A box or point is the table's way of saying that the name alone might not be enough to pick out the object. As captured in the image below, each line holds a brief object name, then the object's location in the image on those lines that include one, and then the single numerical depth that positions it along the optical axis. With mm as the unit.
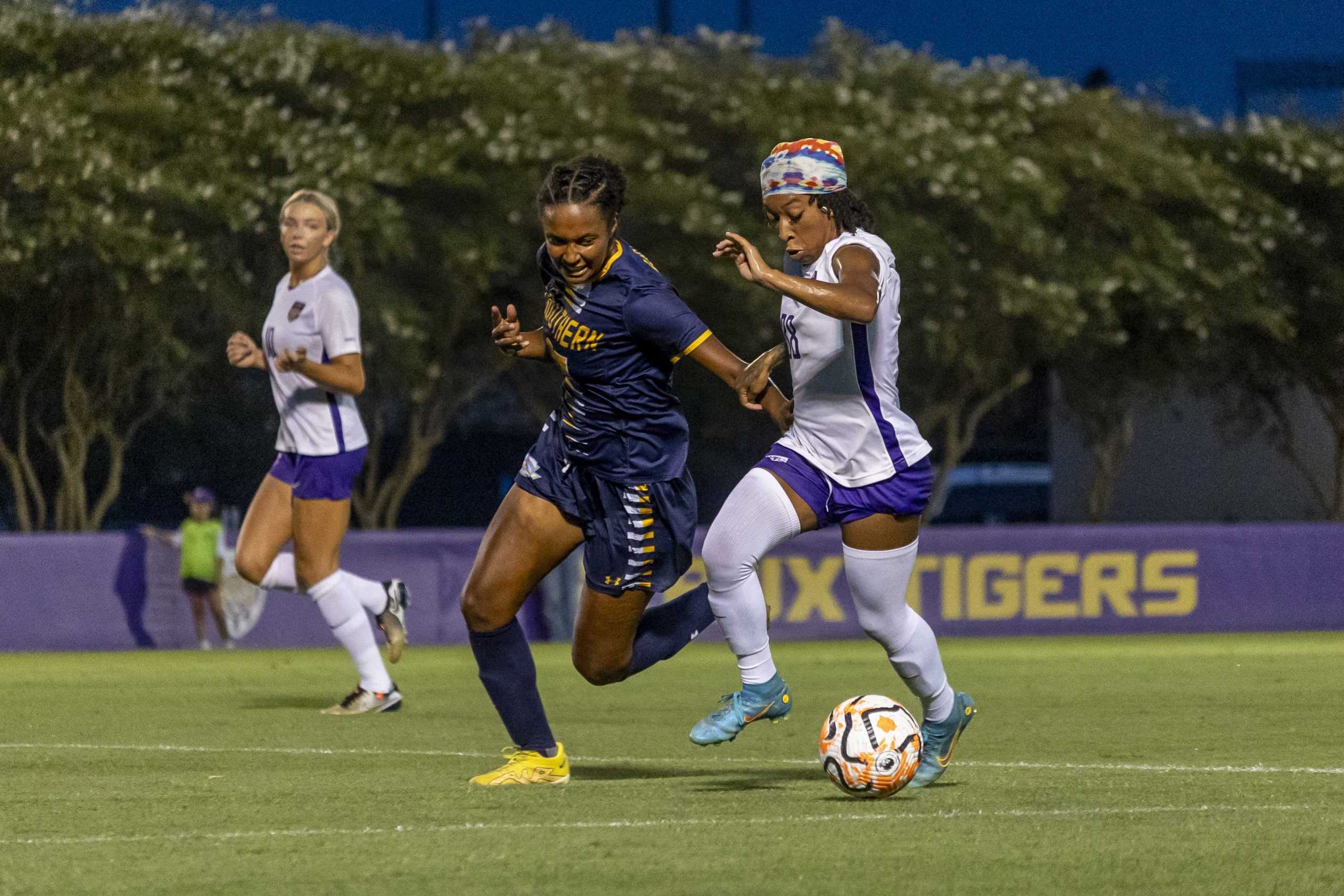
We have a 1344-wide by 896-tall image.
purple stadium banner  37062
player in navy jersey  14805
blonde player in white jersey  21812
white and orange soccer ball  14312
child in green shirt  38000
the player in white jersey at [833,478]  15133
